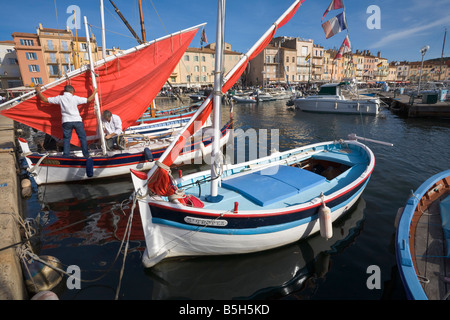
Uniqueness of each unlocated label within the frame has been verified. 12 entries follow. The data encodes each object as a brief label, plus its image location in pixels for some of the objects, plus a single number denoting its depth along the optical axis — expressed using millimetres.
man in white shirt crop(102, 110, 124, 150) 11168
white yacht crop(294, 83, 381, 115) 31578
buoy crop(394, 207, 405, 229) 6211
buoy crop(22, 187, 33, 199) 10005
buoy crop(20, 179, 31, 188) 10156
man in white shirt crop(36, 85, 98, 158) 8945
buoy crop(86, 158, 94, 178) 10367
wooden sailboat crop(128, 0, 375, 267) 5098
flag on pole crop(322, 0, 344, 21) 8259
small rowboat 4086
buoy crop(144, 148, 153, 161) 11375
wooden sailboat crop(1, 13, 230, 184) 9445
